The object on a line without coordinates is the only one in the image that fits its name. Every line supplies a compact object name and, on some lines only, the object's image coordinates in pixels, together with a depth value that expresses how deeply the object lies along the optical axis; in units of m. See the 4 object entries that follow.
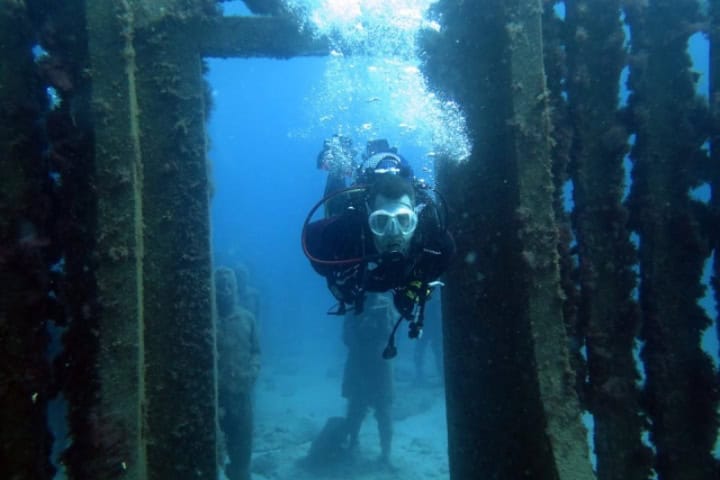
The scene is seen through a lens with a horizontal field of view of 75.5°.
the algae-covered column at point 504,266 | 3.02
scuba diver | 3.37
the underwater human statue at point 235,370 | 6.46
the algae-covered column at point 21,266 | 2.83
